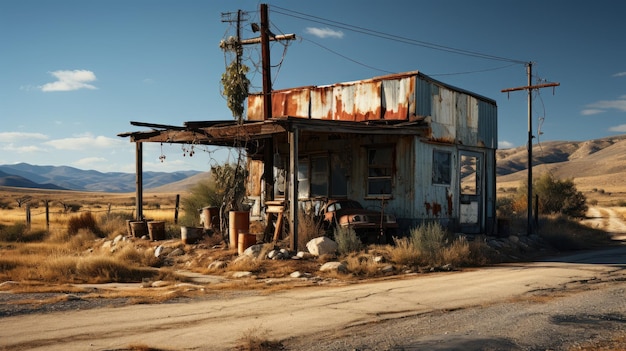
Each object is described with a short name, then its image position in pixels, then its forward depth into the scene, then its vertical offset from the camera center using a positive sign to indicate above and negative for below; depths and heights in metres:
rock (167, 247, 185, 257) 15.99 -1.81
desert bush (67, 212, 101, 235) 21.48 -1.38
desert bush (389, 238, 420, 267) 13.76 -1.59
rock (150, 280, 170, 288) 11.51 -1.94
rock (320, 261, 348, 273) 12.81 -1.75
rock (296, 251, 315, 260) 13.88 -1.61
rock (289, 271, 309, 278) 12.37 -1.86
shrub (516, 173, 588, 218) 33.97 -0.43
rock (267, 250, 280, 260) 13.82 -1.58
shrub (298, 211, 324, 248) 15.14 -1.11
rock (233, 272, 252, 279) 12.65 -1.91
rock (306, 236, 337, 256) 14.05 -1.43
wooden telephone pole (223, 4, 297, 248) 17.61 +3.39
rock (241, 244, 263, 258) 14.16 -1.55
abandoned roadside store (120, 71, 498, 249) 17.19 +1.38
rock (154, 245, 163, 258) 16.08 -1.79
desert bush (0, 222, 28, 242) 22.83 -1.86
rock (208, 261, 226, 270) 14.00 -1.89
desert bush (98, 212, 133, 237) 20.48 -1.43
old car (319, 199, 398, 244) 15.51 -0.88
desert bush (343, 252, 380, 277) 12.82 -1.74
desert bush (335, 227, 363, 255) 14.28 -1.32
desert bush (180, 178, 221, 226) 24.04 -0.50
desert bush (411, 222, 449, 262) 14.25 -1.35
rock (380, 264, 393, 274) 13.08 -1.82
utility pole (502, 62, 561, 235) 22.77 +3.25
